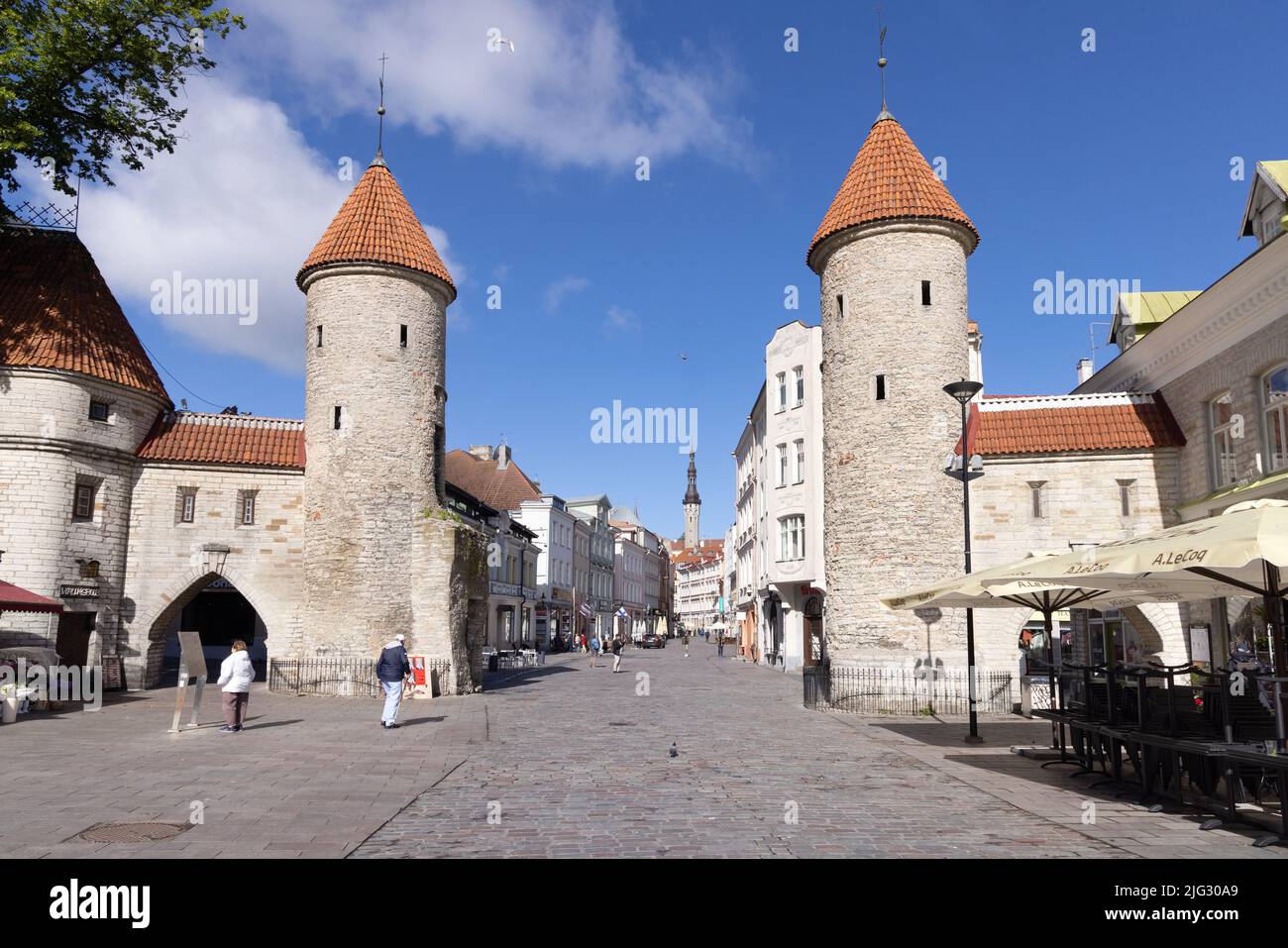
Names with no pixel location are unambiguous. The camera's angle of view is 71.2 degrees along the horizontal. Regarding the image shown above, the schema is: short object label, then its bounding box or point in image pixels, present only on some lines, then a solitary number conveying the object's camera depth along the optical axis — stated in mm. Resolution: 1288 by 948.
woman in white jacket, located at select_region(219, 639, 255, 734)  16062
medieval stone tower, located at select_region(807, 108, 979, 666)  21016
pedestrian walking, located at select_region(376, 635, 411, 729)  17000
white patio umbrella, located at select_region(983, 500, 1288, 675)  7359
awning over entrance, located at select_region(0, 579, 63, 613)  17984
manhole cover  7859
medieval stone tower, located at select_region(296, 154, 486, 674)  24516
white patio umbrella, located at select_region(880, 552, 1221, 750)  11289
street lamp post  16234
